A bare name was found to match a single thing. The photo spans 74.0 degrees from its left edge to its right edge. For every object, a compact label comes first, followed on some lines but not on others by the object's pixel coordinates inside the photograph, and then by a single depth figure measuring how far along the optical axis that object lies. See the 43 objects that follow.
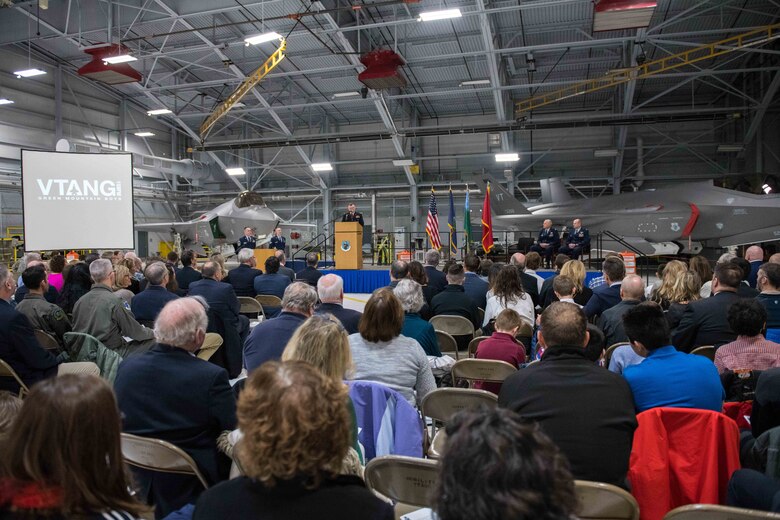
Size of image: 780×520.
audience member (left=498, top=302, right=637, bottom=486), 2.01
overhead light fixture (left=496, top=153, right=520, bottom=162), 18.95
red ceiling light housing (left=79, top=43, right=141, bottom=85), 14.04
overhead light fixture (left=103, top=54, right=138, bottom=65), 12.94
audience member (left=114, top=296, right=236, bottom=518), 2.18
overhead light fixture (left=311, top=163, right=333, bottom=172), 21.84
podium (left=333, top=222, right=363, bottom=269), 12.61
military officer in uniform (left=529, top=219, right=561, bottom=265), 13.48
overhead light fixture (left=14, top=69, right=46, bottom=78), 14.93
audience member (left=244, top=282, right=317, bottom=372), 3.41
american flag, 13.37
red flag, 13.46
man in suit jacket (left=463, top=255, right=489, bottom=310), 6.04
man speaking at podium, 13.11
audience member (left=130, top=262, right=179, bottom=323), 4.94
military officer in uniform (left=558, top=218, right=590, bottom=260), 12.76
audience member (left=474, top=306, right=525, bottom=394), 3.67
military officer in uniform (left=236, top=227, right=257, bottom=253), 12.91
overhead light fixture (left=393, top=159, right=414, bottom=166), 20.84
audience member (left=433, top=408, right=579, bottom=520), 0.88
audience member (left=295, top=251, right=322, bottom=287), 7.86
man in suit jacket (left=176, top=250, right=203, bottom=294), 7.22
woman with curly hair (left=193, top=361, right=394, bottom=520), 1.19
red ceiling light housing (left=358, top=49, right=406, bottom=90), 13.45
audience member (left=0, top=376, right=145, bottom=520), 1.12
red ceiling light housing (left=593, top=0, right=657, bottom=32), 9.93
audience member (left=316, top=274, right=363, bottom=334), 3.97
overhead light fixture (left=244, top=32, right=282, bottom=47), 12.08
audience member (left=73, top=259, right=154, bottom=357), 4.39
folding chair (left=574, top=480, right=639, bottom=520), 1.67
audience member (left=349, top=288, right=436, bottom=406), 2.92
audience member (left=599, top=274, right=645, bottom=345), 3.97
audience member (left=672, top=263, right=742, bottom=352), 3.76
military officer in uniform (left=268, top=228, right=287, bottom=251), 13.88
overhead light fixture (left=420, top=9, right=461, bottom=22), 11.45
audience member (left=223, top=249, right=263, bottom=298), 7.36
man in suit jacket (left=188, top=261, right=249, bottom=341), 5.14
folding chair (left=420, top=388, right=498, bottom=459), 2.77
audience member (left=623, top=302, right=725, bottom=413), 2.35
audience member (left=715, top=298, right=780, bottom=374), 2.96
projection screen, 7.48
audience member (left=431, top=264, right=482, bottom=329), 5.41
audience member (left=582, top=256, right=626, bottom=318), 4.94
